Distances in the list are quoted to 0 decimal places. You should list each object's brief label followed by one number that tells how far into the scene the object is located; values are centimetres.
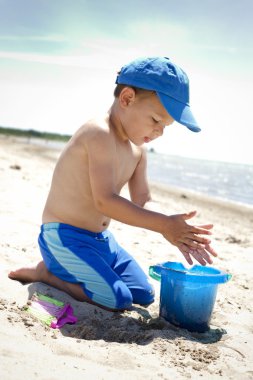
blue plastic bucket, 234
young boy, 232
